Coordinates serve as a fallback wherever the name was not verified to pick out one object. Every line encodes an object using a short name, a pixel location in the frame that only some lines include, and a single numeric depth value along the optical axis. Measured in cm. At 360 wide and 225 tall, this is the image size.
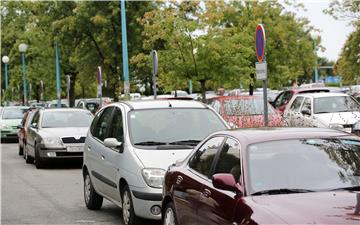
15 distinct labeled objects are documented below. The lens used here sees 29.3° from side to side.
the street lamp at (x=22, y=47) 4222
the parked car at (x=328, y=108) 1686
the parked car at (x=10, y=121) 2972
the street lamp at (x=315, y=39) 4382
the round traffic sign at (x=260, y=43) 1184
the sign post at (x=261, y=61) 1119
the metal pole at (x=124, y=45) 2270
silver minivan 796
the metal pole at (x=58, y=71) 3697
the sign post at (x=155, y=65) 1702
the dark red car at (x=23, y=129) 2022
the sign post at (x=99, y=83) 2094
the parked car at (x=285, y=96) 2295
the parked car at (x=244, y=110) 1505
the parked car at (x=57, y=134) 1655
